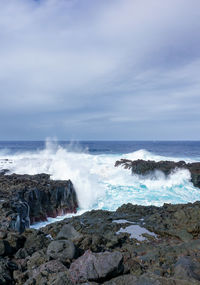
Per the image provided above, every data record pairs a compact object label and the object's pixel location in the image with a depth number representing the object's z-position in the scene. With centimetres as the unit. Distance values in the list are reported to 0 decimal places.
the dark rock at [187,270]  385
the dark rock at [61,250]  482
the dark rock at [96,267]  386
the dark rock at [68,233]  625
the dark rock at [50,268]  418
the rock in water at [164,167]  2207
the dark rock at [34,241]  564
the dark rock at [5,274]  396
